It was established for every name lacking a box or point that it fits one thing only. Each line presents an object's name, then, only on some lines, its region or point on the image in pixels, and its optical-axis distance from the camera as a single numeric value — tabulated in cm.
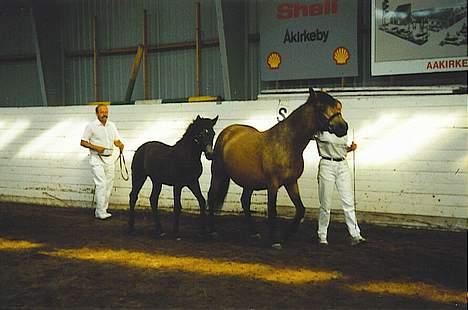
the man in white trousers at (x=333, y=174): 704
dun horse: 691
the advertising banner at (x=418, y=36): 1005
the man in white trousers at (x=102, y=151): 941
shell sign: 1159
